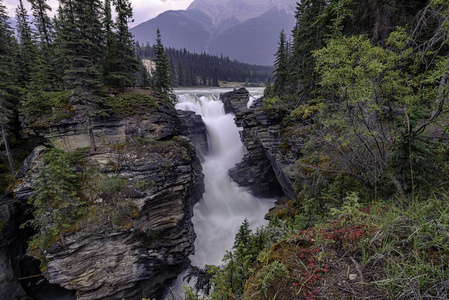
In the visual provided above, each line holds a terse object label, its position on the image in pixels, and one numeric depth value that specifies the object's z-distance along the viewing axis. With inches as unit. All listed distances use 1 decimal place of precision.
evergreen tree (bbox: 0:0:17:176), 499.7
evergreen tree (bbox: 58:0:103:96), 478.3
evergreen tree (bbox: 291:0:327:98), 598.2
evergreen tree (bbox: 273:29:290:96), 1108.6
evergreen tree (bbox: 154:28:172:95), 904.9
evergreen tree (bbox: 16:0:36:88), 668.1
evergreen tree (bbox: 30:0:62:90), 629.3
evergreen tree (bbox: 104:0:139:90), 621.4
